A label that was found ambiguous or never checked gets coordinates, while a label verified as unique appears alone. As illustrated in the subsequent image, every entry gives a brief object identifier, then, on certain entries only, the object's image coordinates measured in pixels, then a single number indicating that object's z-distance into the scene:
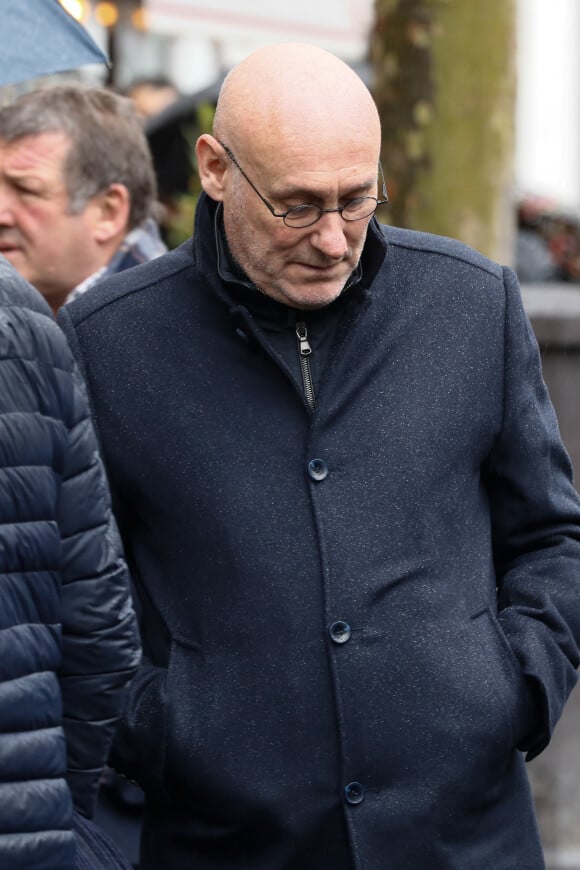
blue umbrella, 5.89
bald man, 6.06
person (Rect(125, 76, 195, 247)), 19.55
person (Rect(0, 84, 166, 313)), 8.14
